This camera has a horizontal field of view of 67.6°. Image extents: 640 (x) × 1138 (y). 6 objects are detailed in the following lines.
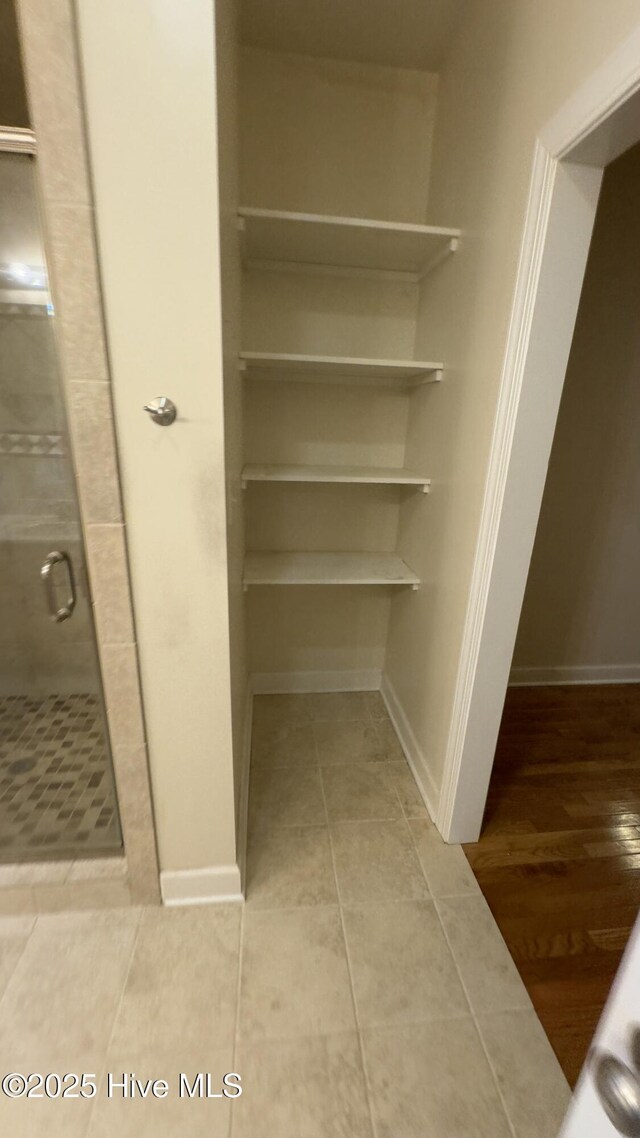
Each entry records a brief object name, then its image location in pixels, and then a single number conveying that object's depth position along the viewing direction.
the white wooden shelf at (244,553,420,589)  1.93
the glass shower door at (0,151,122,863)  1.11
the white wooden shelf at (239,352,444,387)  1.66
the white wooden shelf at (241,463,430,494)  1.79
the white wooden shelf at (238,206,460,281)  1.48
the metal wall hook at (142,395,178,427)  0.97
